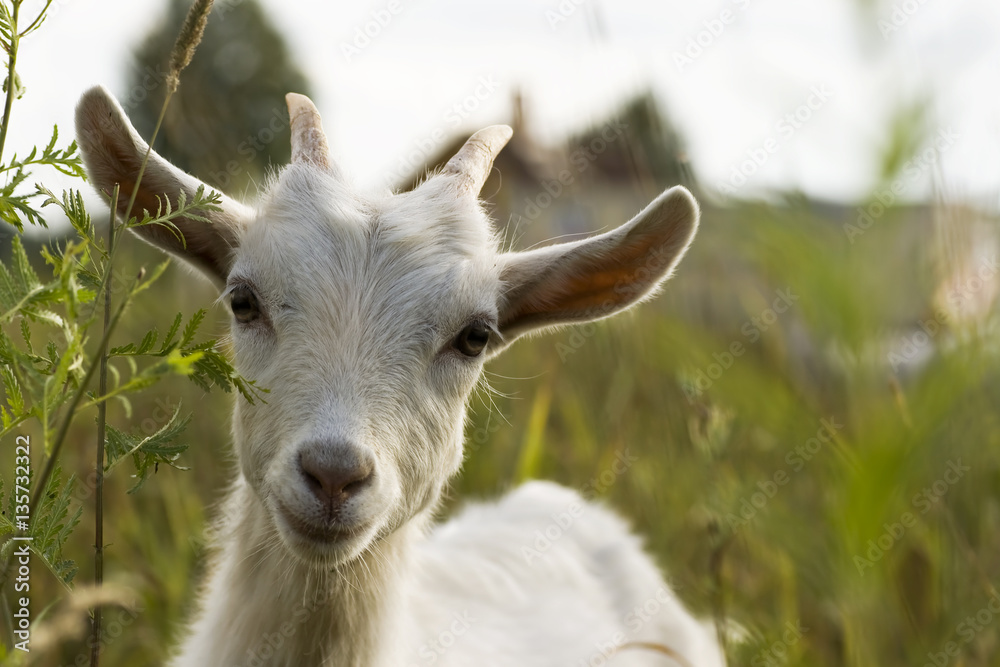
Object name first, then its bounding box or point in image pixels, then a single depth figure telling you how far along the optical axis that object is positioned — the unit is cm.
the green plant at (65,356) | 89
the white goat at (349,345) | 103
